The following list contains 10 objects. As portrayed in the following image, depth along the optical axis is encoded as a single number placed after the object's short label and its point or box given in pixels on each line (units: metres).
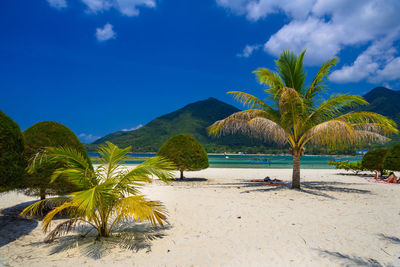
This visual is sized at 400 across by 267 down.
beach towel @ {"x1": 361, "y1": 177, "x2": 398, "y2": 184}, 13.86
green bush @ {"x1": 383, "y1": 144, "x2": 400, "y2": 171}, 14.07
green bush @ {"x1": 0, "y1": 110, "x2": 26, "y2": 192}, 4.19
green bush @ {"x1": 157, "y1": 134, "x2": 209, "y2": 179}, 13.51
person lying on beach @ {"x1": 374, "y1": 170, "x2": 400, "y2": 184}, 13.43
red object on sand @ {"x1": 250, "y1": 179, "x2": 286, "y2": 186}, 12.53
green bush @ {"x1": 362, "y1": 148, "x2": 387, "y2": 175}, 16.61
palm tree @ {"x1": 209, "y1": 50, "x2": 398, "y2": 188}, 9.58
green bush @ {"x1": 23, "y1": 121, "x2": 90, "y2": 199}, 5.76
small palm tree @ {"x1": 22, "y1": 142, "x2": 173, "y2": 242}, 3.91
